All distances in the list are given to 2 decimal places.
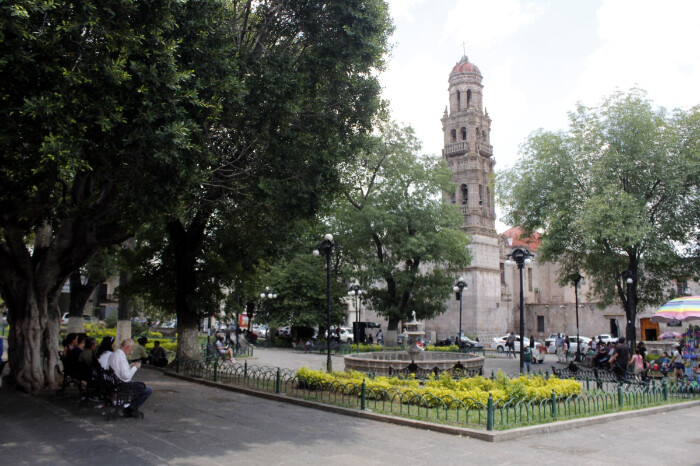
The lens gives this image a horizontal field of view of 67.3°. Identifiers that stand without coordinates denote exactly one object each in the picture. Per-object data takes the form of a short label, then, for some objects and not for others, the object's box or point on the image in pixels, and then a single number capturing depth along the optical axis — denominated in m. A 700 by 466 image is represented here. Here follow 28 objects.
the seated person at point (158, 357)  19.17
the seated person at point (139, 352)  17.17
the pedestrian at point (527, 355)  23.57
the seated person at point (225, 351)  21.63
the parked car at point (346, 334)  45.73
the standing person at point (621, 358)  16.07
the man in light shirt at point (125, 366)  9.45
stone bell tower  45.88
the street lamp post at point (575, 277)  25.53
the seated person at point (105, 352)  10.20
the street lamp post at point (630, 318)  20.95
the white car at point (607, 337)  42.88
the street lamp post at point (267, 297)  33.95
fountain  17.08
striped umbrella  15.23
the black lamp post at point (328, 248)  15.50
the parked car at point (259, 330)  51.48
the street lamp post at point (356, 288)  31.05
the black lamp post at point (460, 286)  31.84
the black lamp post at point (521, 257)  16.14
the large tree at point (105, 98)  7.84
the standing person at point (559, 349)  30.15
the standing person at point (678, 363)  17.46
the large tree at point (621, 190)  21.44
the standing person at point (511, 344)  33.28
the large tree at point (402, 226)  30.91
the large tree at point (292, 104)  11.52
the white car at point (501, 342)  39.35
